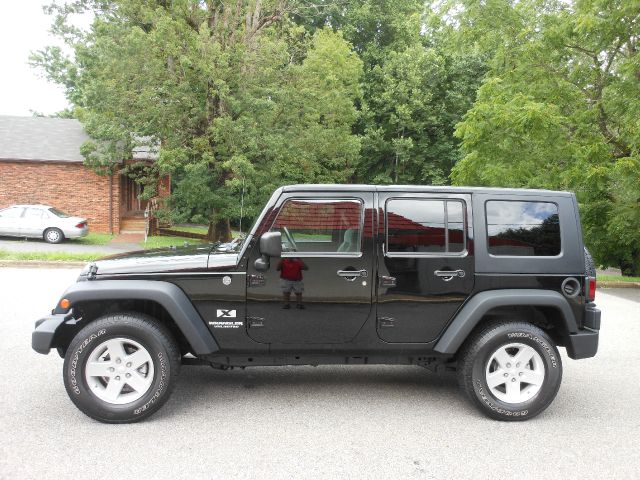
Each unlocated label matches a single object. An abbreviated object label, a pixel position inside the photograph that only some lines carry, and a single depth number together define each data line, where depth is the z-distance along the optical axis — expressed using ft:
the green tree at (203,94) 57.31
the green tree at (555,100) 40.19
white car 63.52
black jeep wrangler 13.30
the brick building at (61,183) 77.66
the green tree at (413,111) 98.43
